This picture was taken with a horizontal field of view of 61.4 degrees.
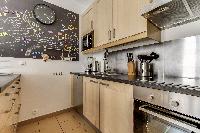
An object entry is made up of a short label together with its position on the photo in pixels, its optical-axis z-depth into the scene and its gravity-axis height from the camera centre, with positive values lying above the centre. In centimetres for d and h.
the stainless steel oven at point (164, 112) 98 -30
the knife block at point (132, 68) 228 +0
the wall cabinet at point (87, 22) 320 +94
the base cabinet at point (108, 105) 159 -44
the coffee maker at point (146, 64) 187 +4
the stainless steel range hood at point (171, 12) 143 +52
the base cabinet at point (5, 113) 105 -31
